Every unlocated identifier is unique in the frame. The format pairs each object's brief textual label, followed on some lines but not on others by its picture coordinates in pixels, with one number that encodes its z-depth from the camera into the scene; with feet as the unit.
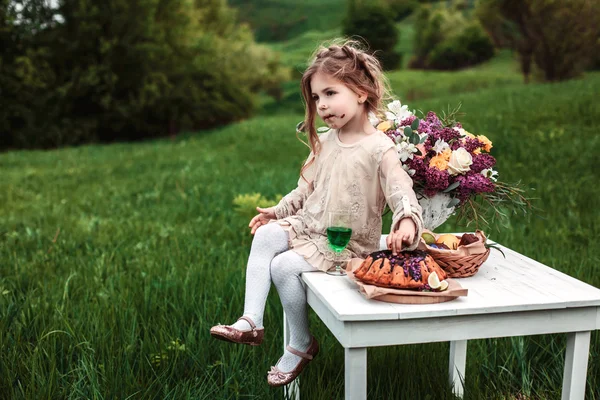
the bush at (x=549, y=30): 56.90
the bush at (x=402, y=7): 146.00
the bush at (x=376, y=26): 131.44
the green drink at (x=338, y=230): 6.74
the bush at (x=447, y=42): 110.83
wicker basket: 6.89
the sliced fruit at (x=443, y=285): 5.99
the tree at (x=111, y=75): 60.49
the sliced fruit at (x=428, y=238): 7.45
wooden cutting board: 5.91
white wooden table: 5.73
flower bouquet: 7.49
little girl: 7.32
